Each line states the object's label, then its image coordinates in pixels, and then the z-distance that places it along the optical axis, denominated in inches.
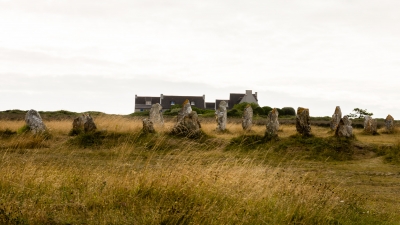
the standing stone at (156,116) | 1111.6
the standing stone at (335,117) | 1270.9
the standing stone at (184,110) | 1037.2
